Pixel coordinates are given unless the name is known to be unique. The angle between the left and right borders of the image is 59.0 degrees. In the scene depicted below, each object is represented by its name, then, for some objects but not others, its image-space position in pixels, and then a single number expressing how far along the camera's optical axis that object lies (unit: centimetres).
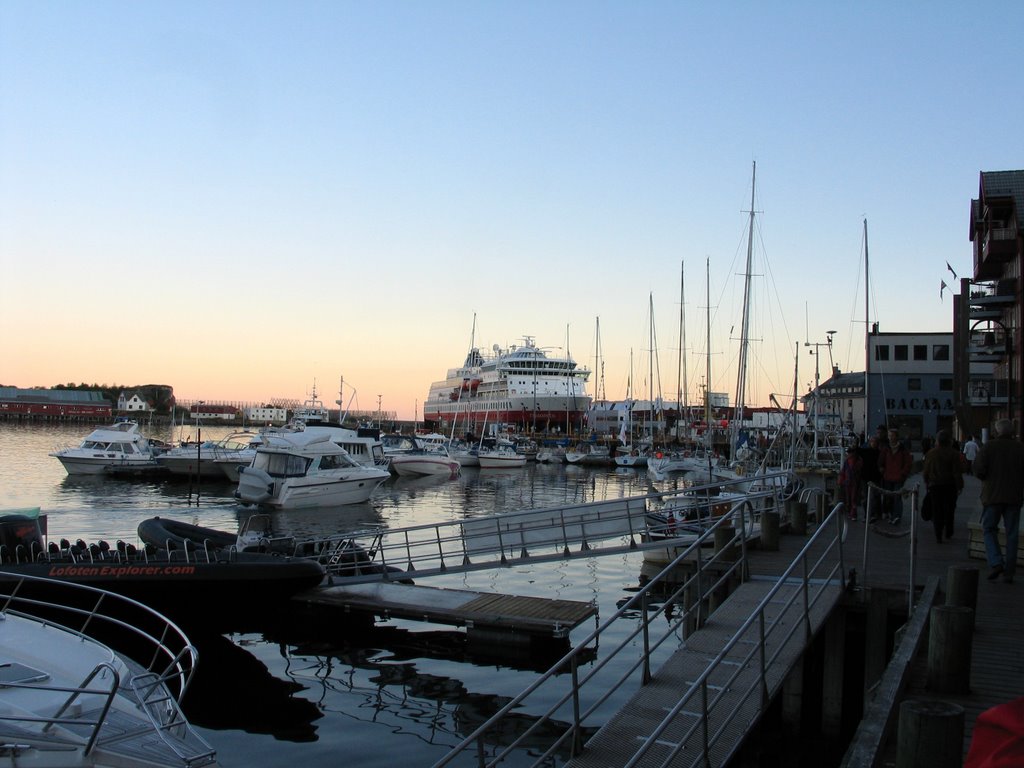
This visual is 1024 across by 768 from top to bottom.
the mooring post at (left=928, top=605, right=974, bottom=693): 703
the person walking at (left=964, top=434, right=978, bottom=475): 3302
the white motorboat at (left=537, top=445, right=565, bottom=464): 7837
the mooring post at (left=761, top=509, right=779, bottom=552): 1461
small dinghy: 1794
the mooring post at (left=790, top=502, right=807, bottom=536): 1708
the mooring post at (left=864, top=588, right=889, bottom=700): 1063
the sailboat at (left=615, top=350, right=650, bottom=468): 7338
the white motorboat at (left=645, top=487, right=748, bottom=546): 1650
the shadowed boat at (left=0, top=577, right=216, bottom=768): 702
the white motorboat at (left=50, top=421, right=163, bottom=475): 5478
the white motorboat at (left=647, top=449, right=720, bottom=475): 5753
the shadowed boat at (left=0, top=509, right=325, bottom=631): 1595
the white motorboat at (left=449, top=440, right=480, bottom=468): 7269
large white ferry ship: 11419
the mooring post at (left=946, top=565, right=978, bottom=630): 823
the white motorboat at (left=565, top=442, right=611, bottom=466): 7531
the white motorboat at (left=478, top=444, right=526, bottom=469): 7225
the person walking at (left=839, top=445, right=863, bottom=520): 1864
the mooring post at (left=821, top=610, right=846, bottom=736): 1107
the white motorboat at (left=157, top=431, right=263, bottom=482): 5303
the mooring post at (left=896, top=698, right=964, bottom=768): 464
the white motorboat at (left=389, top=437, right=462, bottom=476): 6103
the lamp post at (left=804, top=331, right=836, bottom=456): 5459
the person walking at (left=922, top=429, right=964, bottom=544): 1391
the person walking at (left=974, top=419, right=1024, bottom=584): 1055
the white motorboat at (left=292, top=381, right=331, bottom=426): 6141
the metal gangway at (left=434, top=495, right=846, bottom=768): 748
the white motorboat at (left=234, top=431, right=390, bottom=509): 3950
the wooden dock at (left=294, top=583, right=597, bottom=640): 1486
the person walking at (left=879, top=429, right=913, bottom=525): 1722
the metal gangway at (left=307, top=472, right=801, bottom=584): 1590
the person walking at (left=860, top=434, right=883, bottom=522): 1891
